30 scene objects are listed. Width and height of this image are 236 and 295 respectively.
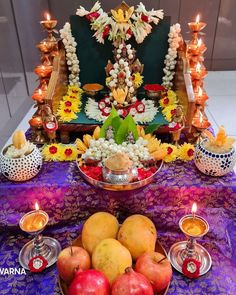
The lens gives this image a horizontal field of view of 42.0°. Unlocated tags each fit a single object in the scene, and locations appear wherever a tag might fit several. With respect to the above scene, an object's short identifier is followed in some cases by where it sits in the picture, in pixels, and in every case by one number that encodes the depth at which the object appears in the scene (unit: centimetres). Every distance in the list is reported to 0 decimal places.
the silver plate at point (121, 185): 110
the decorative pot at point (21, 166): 117
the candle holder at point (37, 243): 105
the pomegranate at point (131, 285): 83
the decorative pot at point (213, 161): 117
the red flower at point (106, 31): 172
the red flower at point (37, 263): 107
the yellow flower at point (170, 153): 134
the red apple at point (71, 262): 95
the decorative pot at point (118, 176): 110
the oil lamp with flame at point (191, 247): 103
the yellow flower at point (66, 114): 159
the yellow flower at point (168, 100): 174
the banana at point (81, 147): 129
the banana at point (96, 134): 133
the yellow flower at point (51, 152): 135
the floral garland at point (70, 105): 161
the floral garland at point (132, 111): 162
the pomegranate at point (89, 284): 83
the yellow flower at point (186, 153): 134
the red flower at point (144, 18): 170
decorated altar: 101
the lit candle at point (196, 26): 165
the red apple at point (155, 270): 92
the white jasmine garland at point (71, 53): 181
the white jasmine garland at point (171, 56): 178
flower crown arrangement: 169
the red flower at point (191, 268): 105
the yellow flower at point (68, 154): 134
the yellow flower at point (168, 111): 161
